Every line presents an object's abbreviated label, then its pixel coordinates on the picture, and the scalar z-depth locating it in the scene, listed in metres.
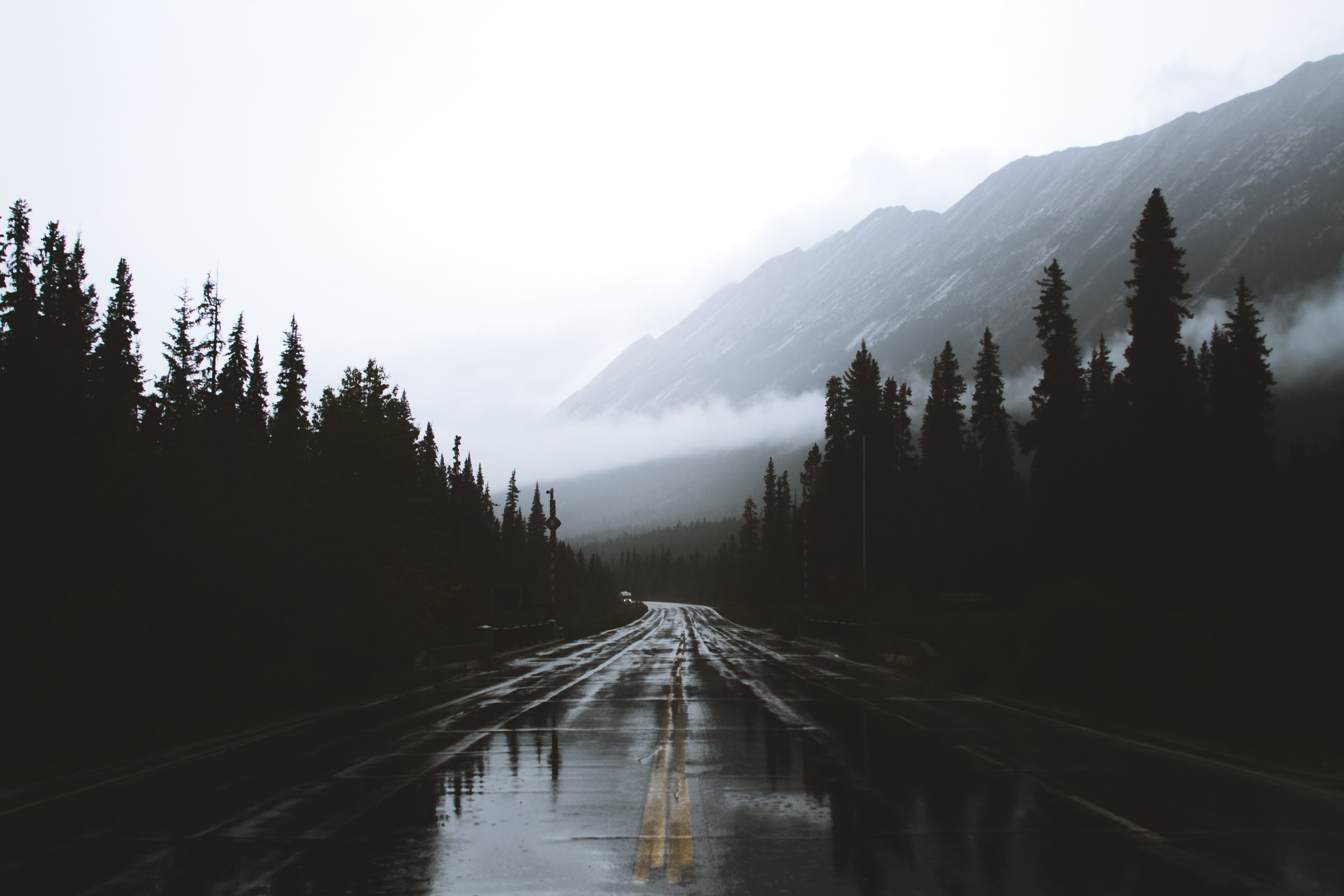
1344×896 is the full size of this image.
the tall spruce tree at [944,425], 79.00
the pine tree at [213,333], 44.91
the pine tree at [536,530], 135.50
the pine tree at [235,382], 47.53
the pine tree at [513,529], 111.44
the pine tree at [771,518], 128.25
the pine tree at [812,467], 117.44
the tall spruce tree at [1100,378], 68.81
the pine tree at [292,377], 60.28
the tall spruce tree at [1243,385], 51.19
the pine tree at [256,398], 53.31
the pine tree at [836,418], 82.31
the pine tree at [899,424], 80.94
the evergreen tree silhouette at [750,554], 133.00
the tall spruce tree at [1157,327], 41.56
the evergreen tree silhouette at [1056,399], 58.31
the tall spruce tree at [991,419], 75.44
